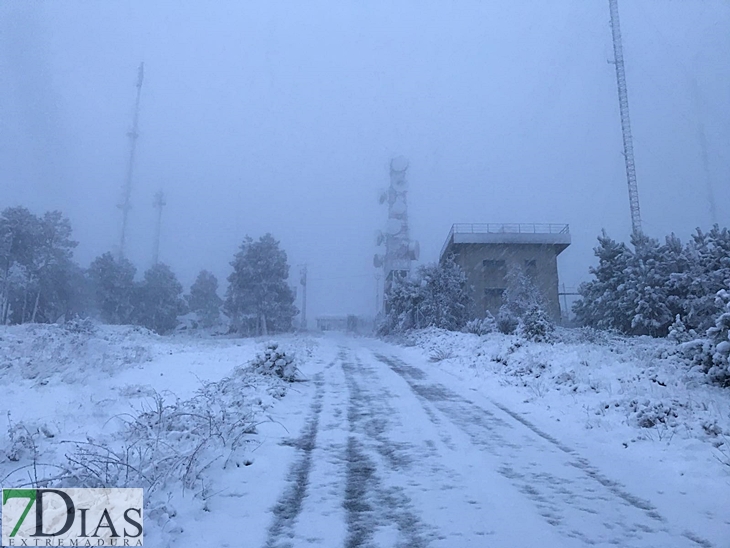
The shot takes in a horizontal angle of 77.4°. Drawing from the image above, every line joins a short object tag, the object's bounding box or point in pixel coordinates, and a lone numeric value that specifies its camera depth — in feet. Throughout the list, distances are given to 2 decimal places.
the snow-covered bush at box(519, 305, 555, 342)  57.36
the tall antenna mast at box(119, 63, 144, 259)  238.97
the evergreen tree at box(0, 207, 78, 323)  120.37
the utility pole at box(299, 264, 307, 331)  257.96
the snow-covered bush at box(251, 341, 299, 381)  37.11
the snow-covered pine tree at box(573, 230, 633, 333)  84.80
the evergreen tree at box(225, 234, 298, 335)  162.50
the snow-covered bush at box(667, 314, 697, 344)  40.09
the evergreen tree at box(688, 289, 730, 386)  27.40
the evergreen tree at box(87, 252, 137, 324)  161.58
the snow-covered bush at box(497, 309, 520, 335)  85.46
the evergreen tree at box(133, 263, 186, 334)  170.50
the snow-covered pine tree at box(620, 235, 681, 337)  76.54
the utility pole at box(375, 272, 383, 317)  213.15
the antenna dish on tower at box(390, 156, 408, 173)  210.18
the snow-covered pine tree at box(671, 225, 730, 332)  44.96
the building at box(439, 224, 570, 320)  130.11
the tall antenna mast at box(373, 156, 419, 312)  186.39
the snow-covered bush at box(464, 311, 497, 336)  85.41
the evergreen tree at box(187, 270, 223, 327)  206.18
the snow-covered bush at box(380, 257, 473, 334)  109.09
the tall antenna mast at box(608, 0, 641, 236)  131.85
